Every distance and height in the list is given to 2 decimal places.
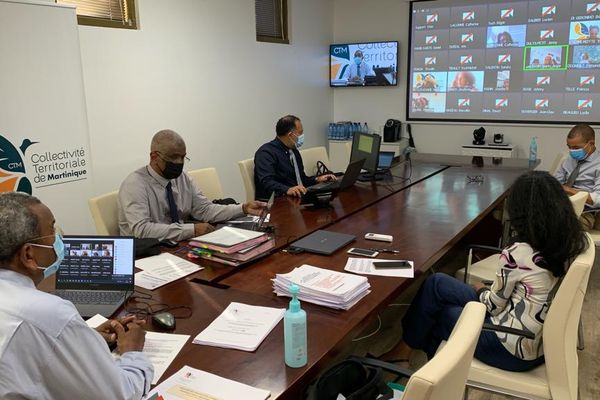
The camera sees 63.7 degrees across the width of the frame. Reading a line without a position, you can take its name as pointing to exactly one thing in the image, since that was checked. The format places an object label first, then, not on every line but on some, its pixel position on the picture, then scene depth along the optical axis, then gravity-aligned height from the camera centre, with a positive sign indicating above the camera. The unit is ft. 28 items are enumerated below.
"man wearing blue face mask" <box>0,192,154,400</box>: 3.24 -1.49
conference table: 4.42 -2.15
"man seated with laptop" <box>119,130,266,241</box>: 8.18 -1.67
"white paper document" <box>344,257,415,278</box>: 6.40 -2.17
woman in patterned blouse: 5.88 -1.98
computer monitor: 12.28 -1.16
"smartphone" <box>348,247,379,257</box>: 7.09 -2.12
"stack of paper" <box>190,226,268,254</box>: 6.85 -1.87
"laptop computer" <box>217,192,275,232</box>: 8.30 -1.99
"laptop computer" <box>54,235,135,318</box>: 5.81 -1.85
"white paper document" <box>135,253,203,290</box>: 6.19 -2.13
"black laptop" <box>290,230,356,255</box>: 7.23 -2.07
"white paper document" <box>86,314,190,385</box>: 4.37 -2.25
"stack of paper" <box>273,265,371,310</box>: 5.45 -2.08
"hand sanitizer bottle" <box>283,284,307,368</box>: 4.14 -1.96
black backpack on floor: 4.51 -2.67
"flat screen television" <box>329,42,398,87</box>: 20.26 +1.81
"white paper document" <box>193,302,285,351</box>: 4.71 -2.22
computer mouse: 5.02 -2.17
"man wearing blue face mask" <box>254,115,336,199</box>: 11.93 -1.32
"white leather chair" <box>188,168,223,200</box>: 10.87 -1.63
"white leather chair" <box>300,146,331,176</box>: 14.01 -1.48
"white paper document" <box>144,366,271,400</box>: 3.92 -2.29
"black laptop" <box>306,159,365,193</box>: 10.94 -1.69
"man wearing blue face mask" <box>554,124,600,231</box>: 11.91 -1.58
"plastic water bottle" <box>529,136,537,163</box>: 16.72 -1.62
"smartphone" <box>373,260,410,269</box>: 6.61 -2.14
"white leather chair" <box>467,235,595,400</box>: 5.40 -2.95
